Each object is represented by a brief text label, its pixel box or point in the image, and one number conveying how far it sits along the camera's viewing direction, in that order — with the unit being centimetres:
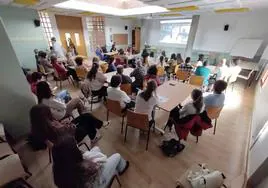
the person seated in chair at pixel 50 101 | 200
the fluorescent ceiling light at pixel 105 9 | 465
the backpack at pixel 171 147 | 215
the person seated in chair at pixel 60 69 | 387
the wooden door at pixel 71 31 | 689
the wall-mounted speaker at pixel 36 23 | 566
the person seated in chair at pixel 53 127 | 159
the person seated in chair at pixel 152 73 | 326
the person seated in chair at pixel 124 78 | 301
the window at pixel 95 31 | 807
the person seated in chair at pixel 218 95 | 228
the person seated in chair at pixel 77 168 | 102
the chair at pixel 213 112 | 231
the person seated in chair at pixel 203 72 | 367
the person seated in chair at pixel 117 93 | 237
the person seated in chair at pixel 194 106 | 198
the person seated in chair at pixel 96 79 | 304
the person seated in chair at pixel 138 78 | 325
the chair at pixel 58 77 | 393
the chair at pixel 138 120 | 197
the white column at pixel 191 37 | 661
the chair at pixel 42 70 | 425
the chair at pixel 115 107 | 235
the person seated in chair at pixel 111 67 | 415
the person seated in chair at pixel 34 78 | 287
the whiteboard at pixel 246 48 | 511
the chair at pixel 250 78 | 501
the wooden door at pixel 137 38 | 971
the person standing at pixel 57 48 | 601
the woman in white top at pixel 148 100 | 209
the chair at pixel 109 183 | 125
